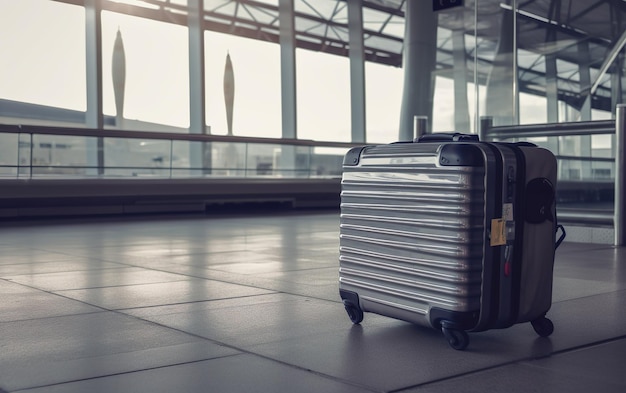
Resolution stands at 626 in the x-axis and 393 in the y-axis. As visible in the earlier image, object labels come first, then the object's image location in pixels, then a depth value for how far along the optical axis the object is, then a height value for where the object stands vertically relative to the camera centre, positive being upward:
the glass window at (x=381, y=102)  21.62 +2.63
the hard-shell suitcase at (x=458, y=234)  2.66 -0.15
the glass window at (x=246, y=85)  18.58 +2.78
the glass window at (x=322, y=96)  20.28 +2.65
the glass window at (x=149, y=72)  16.36 +2.78
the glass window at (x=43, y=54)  15.16 +2.89
